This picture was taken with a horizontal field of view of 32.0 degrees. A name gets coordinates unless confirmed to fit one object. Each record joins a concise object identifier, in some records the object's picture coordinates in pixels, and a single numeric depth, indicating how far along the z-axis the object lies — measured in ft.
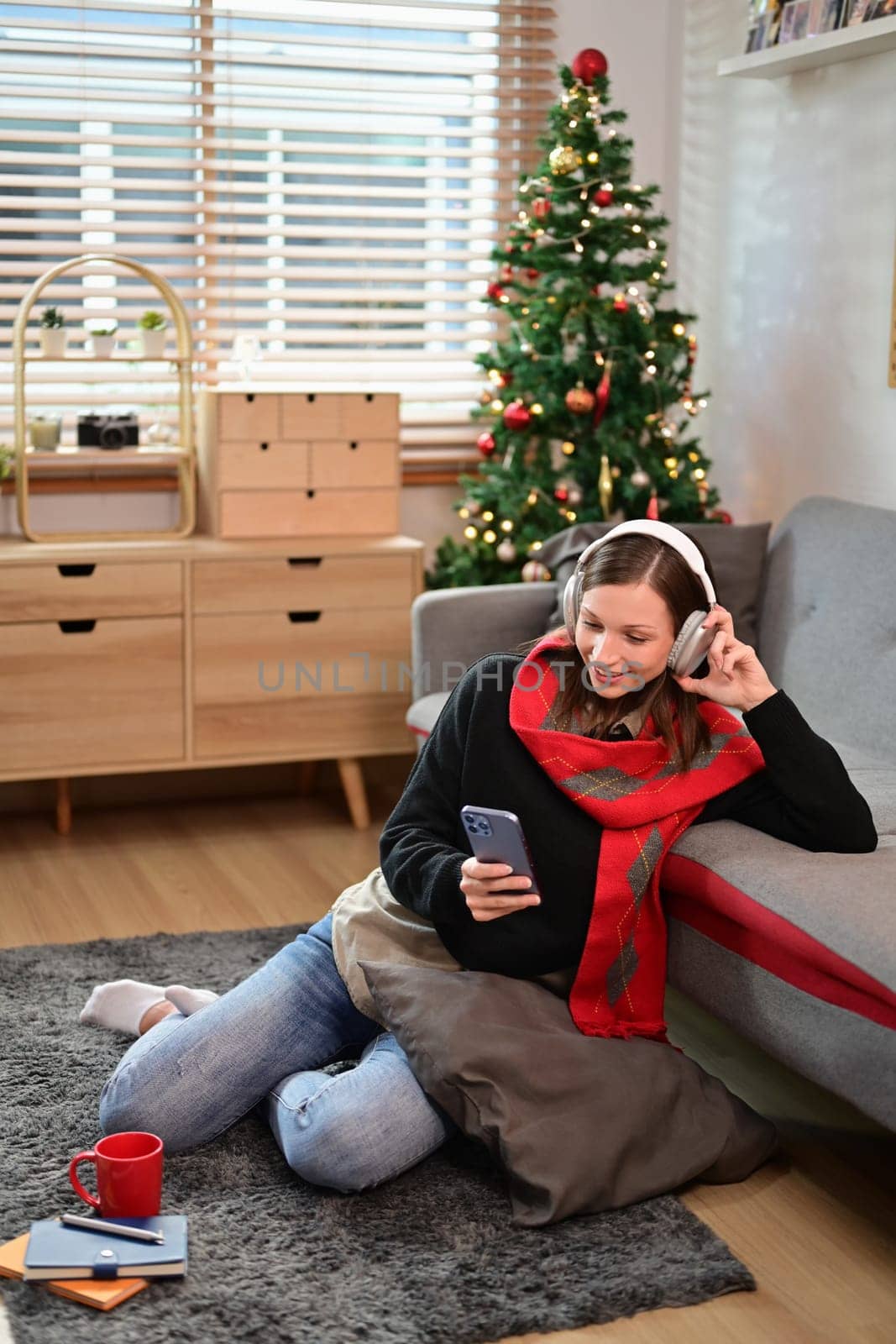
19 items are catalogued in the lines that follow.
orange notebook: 5.96
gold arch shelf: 11.79
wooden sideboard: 11.66
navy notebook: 6.09
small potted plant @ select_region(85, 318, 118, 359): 12.09
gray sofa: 6.35
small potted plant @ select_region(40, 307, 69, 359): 11.87
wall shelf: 10.77
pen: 6.26
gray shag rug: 5.89
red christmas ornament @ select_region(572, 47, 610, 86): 12.35
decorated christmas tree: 12.39
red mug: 6.26
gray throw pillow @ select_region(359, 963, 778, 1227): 6.54
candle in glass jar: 12.16
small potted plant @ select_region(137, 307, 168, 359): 12.29
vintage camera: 12.26
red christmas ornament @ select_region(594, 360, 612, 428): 12.42
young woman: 6.73
